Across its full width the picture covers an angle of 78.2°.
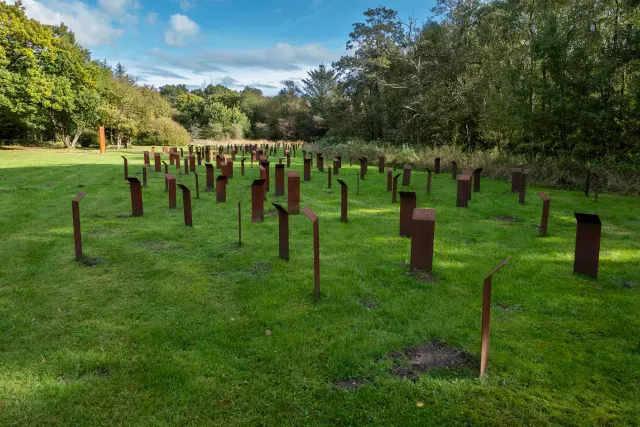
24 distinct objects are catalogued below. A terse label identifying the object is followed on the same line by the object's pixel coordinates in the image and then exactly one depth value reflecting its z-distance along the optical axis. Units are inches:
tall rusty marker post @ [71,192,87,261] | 178.5
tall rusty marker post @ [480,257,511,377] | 95.3
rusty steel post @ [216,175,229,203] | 328.2
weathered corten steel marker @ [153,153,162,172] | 560.0
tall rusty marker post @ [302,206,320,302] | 141.8
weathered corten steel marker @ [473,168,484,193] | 397.1
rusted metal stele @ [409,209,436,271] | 168.1
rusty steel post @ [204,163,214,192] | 390.6
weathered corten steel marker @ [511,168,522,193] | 383.5
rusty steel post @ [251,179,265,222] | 259.6
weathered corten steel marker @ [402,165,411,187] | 420.6
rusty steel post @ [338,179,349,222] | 263.6
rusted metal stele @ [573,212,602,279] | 164.2
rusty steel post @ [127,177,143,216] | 271.6
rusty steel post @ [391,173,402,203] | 321.4
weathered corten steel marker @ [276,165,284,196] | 362.0
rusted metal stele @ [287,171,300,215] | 282.8
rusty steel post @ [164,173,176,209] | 287.6
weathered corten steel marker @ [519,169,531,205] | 340.2
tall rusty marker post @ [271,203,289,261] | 177.7
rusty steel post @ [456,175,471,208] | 314.2
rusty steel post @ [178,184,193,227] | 245.3
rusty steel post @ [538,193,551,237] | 226.7
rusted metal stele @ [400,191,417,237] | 221.8
